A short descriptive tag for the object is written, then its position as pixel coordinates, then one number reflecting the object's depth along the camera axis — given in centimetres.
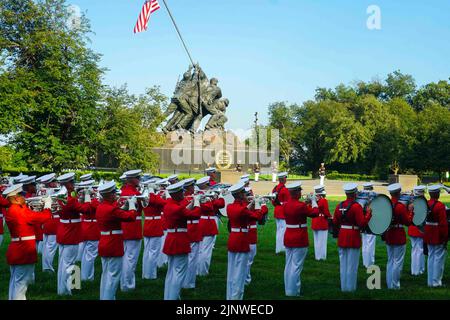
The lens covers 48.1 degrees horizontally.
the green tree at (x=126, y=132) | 2969
